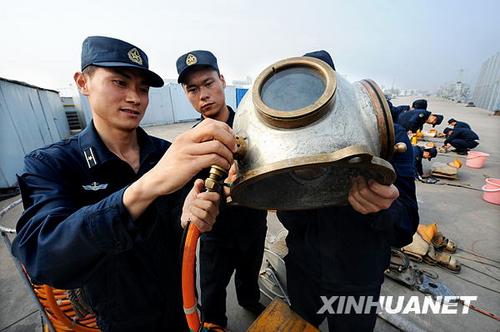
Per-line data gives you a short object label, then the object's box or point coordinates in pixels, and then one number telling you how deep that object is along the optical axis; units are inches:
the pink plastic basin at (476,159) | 267.8
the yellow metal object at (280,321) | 53.4
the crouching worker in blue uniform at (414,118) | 282.4
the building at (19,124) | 237.1
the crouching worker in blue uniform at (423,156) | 226.5
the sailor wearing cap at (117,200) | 31.0
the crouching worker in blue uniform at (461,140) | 319.6
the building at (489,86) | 827.4
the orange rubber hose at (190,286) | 36.4
